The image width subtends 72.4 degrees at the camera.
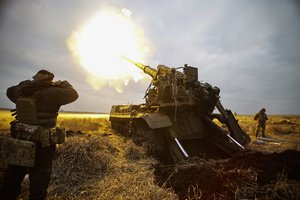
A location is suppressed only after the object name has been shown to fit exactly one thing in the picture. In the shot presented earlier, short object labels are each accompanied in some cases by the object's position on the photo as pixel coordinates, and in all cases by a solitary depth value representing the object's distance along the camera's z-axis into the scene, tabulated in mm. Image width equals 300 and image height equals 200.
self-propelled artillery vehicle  7809
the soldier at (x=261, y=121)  14078
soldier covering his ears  3270
